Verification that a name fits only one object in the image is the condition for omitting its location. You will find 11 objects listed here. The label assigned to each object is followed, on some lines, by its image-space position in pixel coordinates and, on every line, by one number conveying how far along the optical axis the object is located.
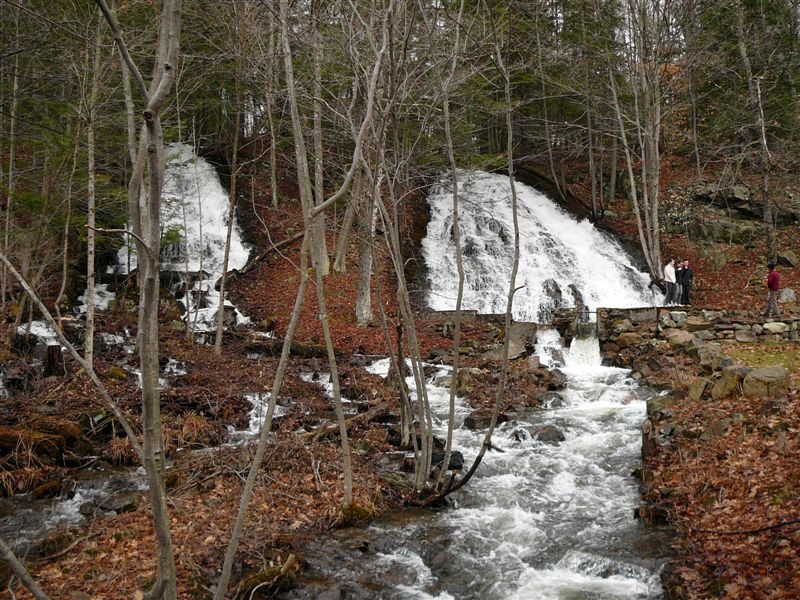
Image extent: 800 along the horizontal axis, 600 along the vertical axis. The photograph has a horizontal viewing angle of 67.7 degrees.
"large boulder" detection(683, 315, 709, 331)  13.81
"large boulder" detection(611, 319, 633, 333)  14.57
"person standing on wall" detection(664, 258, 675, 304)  16.77
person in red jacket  13.26
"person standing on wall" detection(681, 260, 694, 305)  16.47
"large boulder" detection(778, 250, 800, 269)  18.53
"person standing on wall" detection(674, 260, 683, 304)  16.74
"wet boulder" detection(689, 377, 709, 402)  8.70
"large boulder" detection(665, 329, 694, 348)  12.96
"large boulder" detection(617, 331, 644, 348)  14.14
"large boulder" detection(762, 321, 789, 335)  13.01
